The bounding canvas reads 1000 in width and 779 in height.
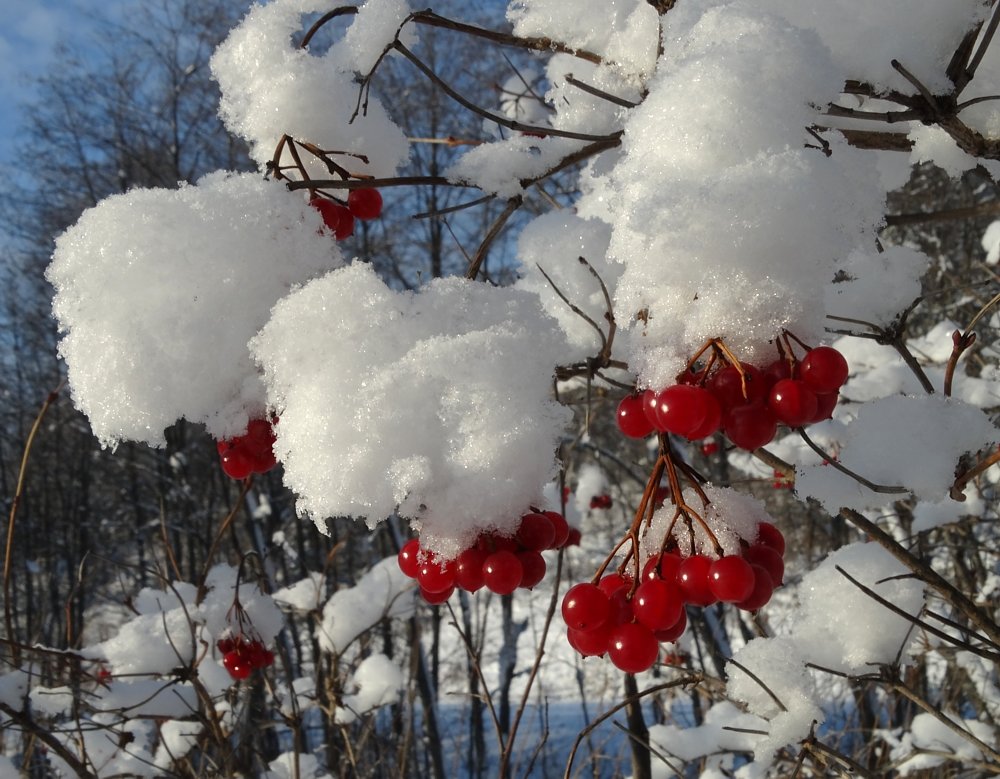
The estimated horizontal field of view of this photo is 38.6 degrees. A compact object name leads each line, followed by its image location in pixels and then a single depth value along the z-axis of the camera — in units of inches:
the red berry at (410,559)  11.8
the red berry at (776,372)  11.0
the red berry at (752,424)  10.9
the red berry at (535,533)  11.5
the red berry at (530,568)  11.5
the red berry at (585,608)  11.5
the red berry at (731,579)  11.0
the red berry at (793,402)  10.7
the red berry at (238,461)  12.8
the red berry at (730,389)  11.0
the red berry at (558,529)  11.7
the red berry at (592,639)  11.6
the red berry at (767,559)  11.6
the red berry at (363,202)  14.5
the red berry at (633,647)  11.3
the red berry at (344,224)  14.3
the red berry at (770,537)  12.0
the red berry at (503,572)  11.2
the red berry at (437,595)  11.9
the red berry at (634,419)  11.6
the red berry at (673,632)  11.6
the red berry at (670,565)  11.6
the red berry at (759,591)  11.2
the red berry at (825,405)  10.9
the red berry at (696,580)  11.2
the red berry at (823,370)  10.7
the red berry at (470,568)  11.4
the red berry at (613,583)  11.9
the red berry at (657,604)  11.3
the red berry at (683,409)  10.6
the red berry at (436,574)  11.5
